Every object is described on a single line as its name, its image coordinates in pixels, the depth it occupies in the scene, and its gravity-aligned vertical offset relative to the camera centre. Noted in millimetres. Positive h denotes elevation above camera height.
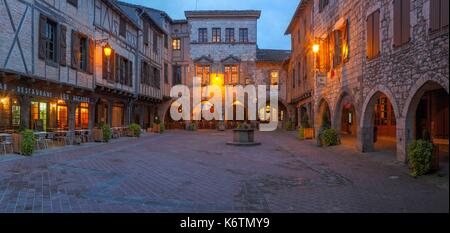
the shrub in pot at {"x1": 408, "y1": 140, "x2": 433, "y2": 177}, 7103 -876
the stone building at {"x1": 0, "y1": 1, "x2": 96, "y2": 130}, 11648 +2188
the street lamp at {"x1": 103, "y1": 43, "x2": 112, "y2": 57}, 16266 +3349
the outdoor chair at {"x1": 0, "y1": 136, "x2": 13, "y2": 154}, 10823 -819
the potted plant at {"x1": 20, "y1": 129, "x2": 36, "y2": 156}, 10742 -854
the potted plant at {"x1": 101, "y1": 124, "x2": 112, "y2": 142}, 16822 -730
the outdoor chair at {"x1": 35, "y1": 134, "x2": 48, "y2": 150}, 12564 -906
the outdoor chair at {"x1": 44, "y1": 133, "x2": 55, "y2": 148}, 13328 -836
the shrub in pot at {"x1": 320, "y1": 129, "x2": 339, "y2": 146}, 14117 -835
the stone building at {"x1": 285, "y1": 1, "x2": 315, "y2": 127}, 20719 +3963
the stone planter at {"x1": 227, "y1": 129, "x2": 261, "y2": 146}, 15586 -904
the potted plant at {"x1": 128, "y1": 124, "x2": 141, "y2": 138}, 21000 -716
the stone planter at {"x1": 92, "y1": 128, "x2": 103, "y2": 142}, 16750 -850
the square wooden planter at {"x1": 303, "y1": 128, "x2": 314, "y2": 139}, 18516 -843
